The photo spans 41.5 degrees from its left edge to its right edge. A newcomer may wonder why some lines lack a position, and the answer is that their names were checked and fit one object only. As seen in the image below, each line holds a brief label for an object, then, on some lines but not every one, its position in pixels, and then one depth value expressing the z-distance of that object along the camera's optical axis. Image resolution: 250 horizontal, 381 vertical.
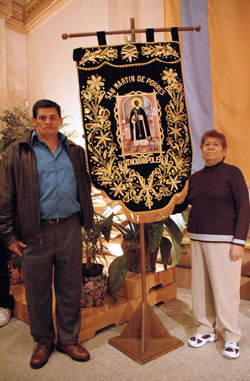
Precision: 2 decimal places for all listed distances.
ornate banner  1.99
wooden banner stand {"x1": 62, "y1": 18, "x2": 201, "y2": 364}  2.06
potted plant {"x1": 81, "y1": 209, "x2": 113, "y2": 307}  2.44
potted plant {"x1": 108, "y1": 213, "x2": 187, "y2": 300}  2.47
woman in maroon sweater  2.04
